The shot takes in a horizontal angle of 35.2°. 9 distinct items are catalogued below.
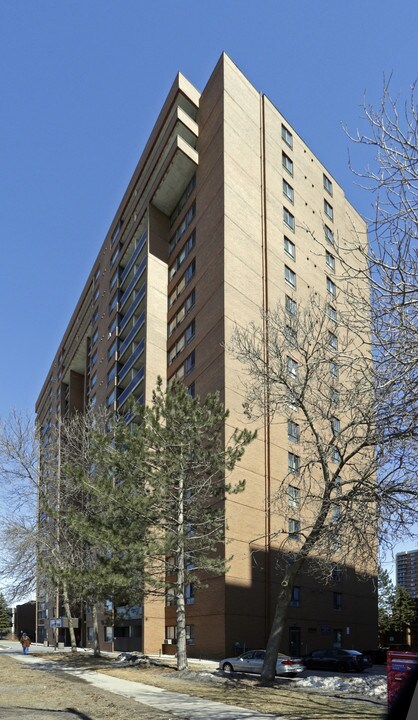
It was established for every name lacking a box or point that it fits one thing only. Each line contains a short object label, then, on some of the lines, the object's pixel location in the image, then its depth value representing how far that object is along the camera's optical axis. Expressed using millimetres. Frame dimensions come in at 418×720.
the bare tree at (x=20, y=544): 41719
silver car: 26594
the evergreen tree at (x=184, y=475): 26578
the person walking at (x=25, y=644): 46875
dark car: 31094
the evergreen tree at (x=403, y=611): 60688
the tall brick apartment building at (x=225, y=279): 36969
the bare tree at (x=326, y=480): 17766
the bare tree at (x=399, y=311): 9438
